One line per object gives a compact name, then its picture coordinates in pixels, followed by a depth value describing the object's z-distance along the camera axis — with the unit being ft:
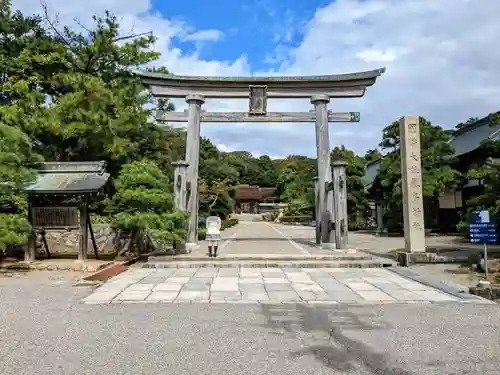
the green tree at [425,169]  81.73
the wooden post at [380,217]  102.00
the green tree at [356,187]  112.57
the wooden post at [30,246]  44.86
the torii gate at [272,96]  55.26
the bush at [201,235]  83.15
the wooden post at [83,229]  44.70
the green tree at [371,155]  149.18
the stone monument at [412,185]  44.52
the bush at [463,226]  39.29
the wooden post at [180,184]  49.31
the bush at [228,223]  132.30
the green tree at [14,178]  38.99
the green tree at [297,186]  179.83
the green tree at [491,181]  37.40
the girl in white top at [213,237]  45.62
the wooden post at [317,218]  57.67
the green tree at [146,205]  43.62
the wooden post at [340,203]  49.32
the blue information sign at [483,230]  32.42
